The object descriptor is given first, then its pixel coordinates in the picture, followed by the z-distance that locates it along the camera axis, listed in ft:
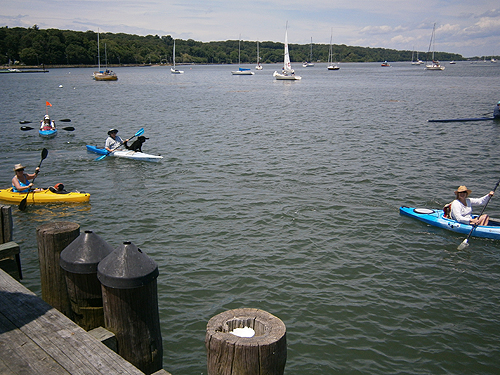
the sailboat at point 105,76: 291.58
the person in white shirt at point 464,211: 39.01
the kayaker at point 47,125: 85.08
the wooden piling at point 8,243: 19.95
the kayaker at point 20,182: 45.39
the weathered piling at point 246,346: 11.25
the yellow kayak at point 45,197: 45.42
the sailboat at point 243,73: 418.84
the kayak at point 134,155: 65.46
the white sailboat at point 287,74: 286.40
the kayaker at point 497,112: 106.52
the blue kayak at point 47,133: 83.87
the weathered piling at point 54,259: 17.51
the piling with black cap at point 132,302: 14.35
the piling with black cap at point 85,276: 16.11
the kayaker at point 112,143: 67.31
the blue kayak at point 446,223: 38.55
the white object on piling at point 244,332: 12.30
